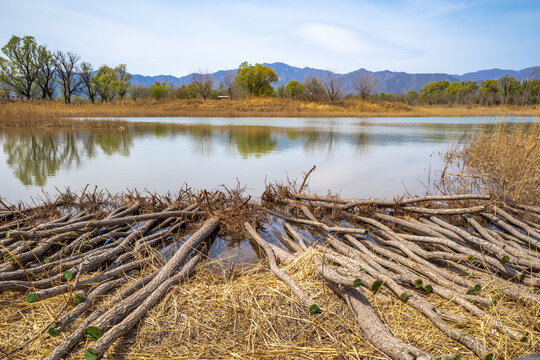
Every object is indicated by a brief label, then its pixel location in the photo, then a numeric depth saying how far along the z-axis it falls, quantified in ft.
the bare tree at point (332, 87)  133.08
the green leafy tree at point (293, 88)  209.15
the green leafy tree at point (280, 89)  207.15
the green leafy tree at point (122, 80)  177.68
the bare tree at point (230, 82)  146.14
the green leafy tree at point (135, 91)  192.13
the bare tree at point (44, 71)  147.43
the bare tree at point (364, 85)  136.98
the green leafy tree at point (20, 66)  140.56
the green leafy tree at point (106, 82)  174.09
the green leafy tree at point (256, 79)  159.33
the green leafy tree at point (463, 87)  247.42
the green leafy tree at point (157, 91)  205.51
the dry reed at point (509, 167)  17.64
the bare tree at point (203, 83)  142.10
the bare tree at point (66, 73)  155.22
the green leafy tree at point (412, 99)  179.15
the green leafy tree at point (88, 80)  165.89
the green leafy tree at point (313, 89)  135.61
